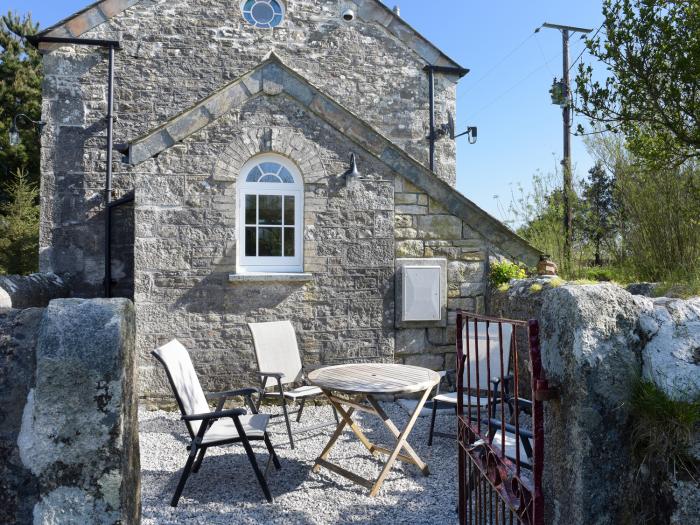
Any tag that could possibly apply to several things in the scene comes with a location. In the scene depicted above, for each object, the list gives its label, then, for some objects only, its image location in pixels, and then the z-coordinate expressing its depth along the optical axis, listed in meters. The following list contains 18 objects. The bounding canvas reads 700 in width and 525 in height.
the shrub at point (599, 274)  7.84
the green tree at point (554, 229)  9.12
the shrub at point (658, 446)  1.79
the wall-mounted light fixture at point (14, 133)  9.03
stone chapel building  6.38
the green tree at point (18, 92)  20.91
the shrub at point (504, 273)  6.88
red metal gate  1.96
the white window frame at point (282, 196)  6.70
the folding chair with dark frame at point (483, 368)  5.19
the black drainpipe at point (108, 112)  8.98
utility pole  9.65
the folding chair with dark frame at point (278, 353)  5.82
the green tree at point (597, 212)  9.52
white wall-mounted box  6.82
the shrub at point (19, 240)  15.80
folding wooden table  4.21
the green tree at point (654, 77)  4.60
